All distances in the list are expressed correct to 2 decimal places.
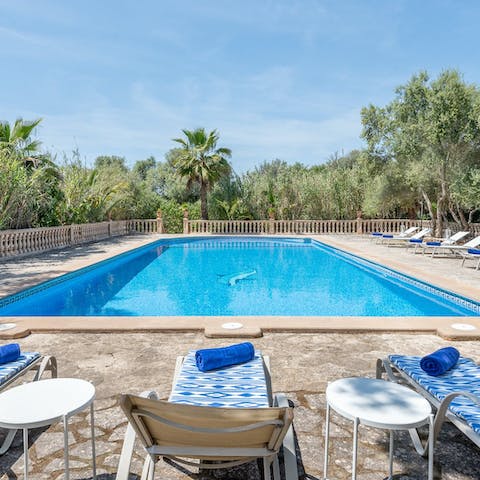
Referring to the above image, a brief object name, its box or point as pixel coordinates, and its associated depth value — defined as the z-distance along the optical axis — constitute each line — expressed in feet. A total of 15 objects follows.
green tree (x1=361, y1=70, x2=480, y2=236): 44.24
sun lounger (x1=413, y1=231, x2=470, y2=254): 40.52
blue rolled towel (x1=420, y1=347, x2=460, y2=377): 9.48
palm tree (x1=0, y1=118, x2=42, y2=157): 46.52
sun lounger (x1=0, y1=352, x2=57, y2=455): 8.67
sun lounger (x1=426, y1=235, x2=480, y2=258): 37.71
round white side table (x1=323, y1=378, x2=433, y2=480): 6.47
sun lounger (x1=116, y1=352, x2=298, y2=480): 5.82
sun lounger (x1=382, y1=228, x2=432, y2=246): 47.52
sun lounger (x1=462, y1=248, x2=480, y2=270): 33.64
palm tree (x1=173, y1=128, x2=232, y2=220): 74.38
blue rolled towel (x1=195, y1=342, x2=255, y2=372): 9.97
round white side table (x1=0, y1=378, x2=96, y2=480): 6.40
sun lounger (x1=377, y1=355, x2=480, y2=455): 7.44
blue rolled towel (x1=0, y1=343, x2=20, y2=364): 9.91
